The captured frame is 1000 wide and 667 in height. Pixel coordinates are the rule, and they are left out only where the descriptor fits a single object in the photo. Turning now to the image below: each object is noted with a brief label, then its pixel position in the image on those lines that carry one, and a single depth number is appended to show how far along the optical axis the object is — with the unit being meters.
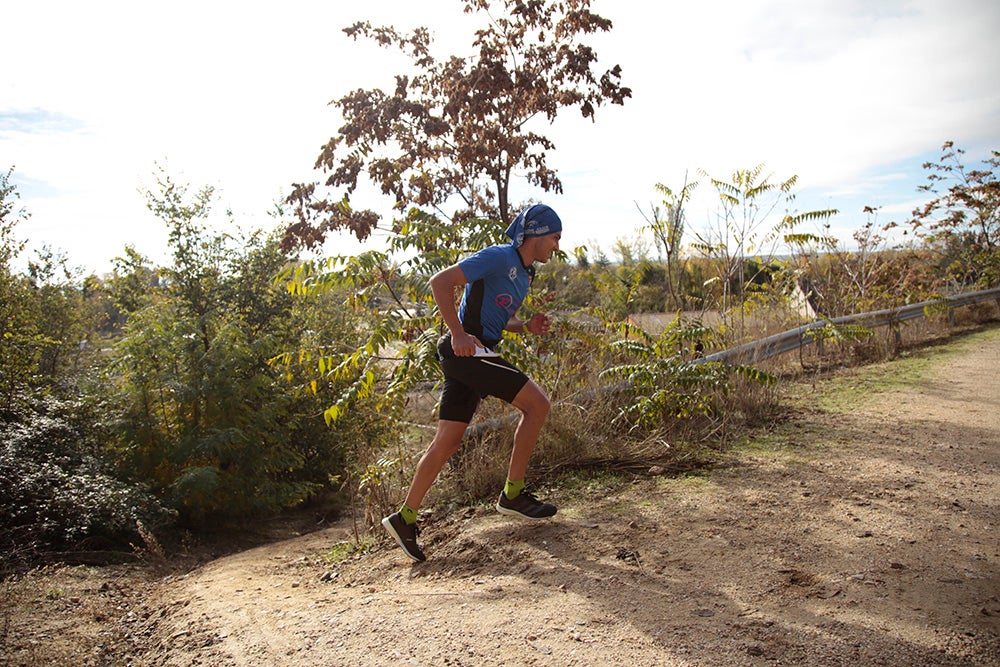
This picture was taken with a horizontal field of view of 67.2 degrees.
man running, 4.59
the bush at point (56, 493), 6.01
